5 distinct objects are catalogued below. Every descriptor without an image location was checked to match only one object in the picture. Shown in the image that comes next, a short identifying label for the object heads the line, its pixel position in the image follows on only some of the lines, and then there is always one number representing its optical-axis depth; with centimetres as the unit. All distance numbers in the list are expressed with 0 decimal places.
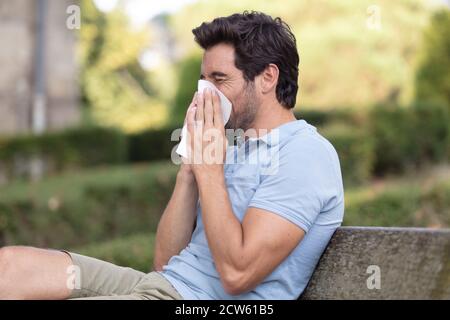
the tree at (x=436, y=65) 1795
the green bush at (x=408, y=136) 1541
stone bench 243
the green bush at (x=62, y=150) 1130
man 273
